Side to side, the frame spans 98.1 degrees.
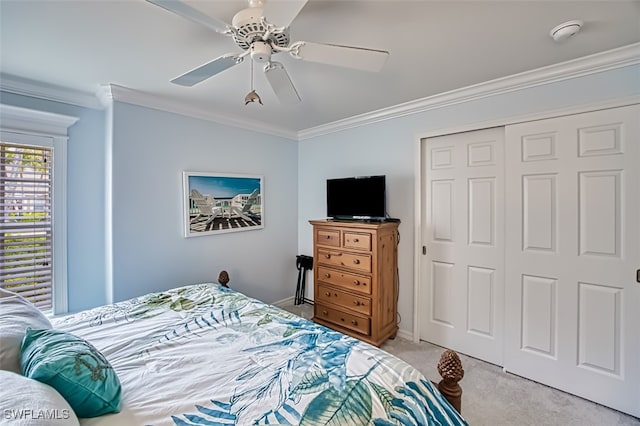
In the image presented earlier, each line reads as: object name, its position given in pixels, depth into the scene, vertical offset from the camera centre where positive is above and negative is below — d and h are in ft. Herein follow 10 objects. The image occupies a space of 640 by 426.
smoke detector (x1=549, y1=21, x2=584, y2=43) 5.18 +3.45
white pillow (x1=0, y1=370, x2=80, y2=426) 2.26 -1.70
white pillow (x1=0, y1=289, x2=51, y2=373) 3.34 -1.61
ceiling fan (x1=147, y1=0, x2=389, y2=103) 3.77 +2.64
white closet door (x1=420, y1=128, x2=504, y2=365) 8.17 -1.04
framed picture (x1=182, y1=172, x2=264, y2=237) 9.72 +0.31
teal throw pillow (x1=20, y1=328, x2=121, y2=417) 3.03 -1.84
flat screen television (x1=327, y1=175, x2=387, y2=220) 9.42 +0.45
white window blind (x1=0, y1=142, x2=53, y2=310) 7.44 -0.28
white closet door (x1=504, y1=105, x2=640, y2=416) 6.28 -1.11
